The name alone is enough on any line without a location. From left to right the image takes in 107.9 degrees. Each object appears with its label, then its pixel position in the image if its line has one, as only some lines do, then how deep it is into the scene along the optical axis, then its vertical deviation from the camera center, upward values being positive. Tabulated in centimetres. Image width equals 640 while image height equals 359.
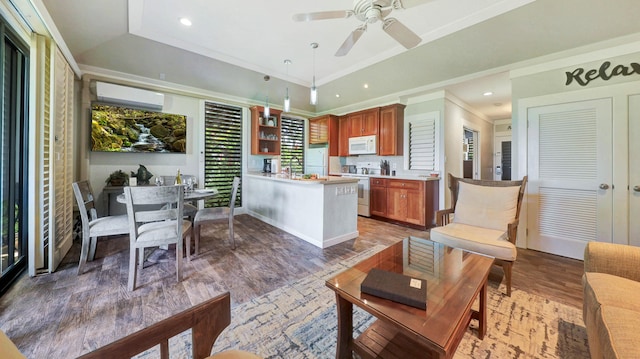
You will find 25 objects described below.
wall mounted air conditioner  354 +132
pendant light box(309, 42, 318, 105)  289 +200
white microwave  511 +78
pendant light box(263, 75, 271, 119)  406 +171
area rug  143 -103
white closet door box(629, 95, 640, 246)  250 +12
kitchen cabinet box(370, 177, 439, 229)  412 -40
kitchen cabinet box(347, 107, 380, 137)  508 +131
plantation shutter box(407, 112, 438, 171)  455 +77
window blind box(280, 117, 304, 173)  584 +94
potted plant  370 +0
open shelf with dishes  505 +107
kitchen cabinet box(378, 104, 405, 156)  480 +103
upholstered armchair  206 -43
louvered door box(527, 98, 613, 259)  268 +5
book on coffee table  114 -57
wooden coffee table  101 -62
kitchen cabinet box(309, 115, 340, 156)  588 +123
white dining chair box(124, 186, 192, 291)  205 -43
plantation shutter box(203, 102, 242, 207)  470 +63
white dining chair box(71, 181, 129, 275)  226 -47
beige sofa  96 -62
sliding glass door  207 +22
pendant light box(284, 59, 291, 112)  338 +110
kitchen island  318 -43
